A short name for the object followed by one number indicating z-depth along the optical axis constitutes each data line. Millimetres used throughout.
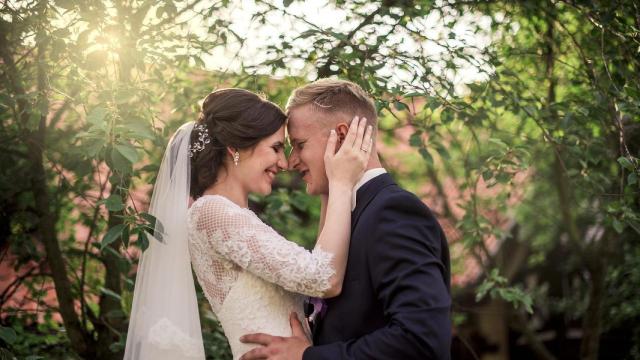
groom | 2277
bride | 2668
